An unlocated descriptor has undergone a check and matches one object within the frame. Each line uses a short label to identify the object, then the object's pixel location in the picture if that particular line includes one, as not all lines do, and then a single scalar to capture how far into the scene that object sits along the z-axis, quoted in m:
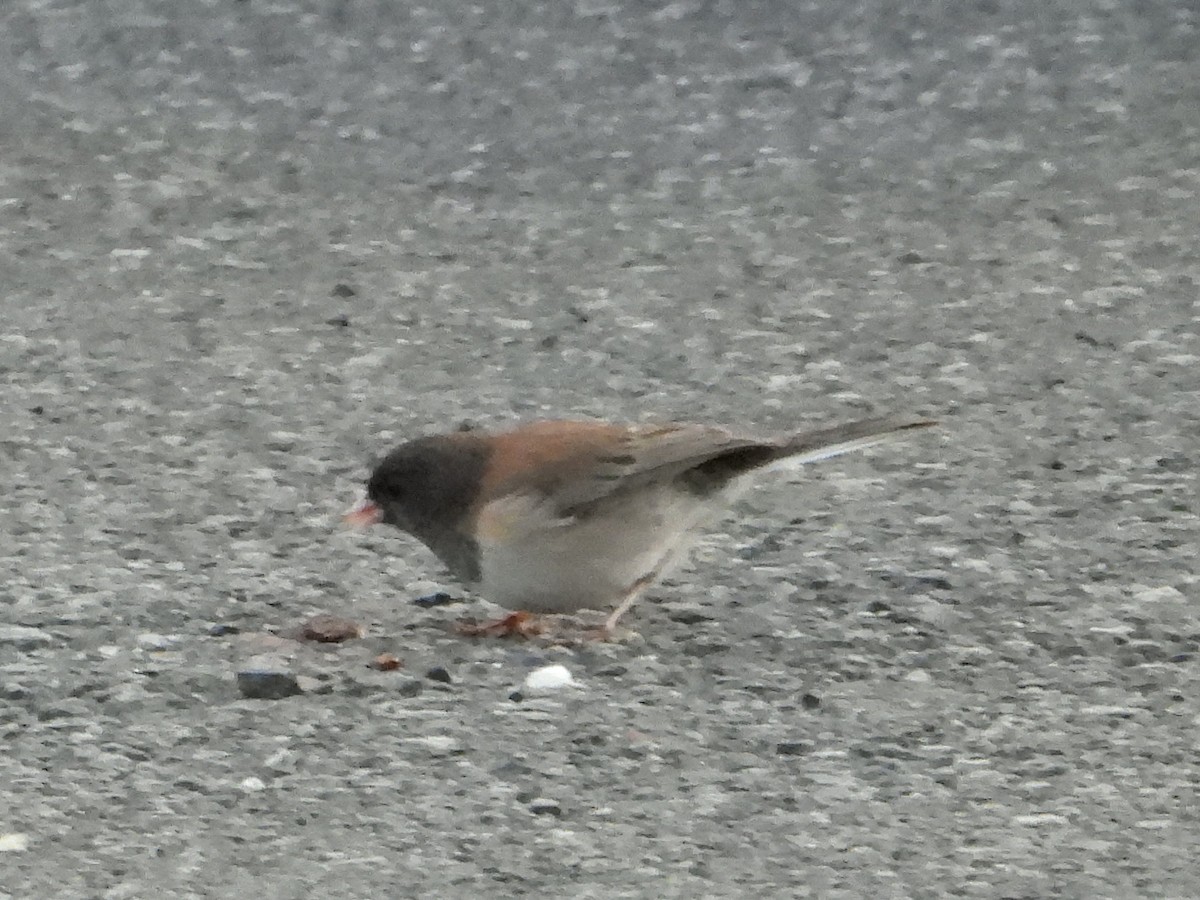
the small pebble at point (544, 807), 6.71
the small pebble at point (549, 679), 7.68
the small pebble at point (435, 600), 8.66
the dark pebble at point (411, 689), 7.62
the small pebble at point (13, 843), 6.58
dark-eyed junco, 8.02
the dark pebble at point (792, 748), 7.11
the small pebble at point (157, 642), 8.05
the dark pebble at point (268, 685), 7.62
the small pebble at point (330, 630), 8.10
